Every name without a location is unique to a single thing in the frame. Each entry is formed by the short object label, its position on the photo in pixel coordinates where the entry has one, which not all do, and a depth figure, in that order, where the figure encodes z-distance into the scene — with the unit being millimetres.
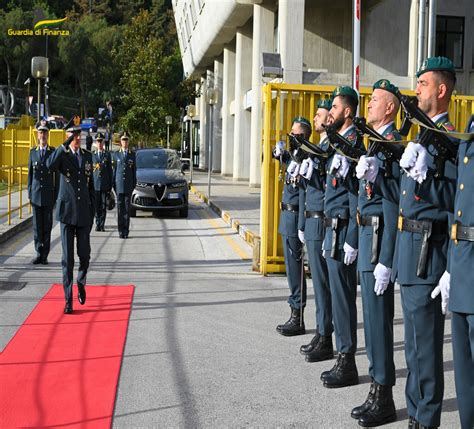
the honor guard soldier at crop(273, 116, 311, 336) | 7855
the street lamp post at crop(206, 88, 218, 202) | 28172
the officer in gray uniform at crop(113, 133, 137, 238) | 15875
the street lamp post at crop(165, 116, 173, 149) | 39000
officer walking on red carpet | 8719
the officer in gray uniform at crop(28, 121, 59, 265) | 12555
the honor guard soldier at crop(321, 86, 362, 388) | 6137
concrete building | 25875
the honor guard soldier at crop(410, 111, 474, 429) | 4078
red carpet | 5398
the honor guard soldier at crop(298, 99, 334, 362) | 6910
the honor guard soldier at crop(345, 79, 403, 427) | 5215
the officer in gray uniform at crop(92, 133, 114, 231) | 16812
